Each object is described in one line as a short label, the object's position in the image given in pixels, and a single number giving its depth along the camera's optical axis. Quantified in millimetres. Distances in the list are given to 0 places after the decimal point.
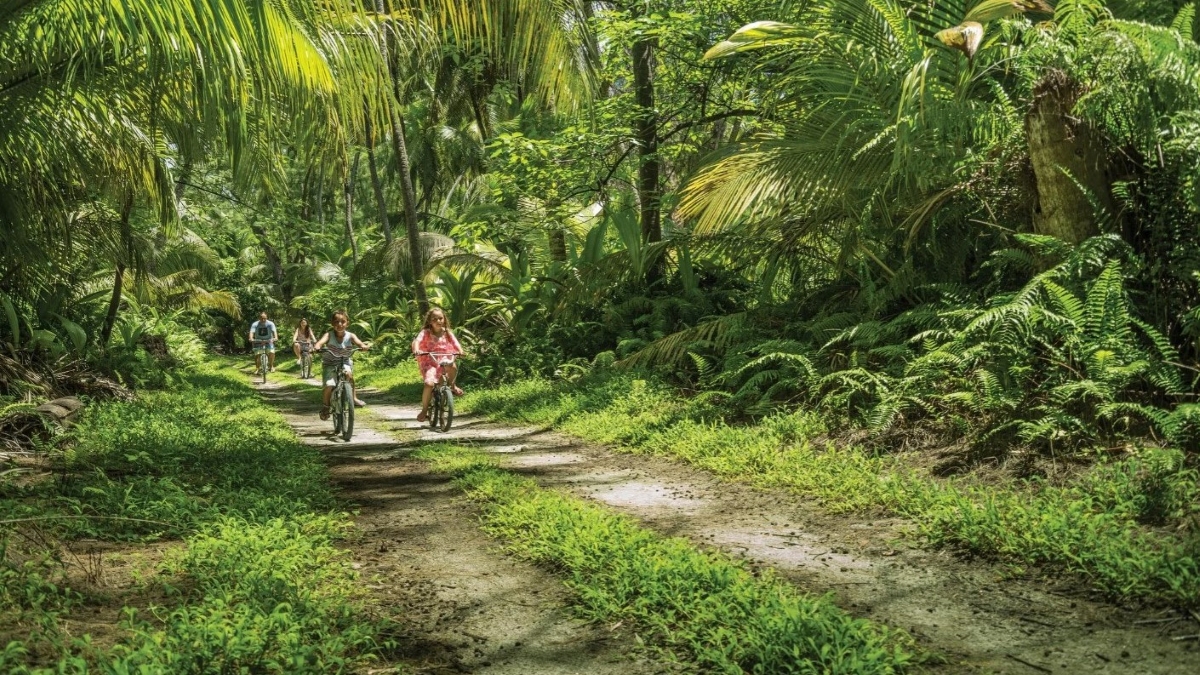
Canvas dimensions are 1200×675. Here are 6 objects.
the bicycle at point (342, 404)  9945
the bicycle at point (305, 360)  21844
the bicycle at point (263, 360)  21261
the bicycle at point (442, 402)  10344
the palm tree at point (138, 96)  5070
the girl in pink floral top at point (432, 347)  10484
